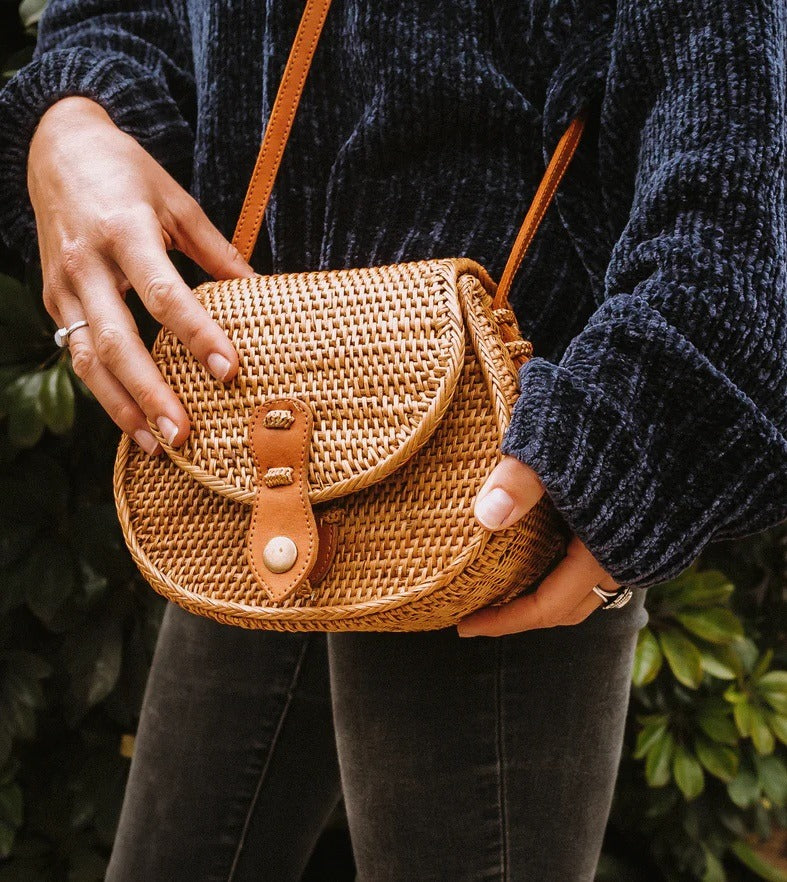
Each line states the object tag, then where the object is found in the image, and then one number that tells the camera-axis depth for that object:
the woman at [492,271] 0.51
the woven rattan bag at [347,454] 0.56
